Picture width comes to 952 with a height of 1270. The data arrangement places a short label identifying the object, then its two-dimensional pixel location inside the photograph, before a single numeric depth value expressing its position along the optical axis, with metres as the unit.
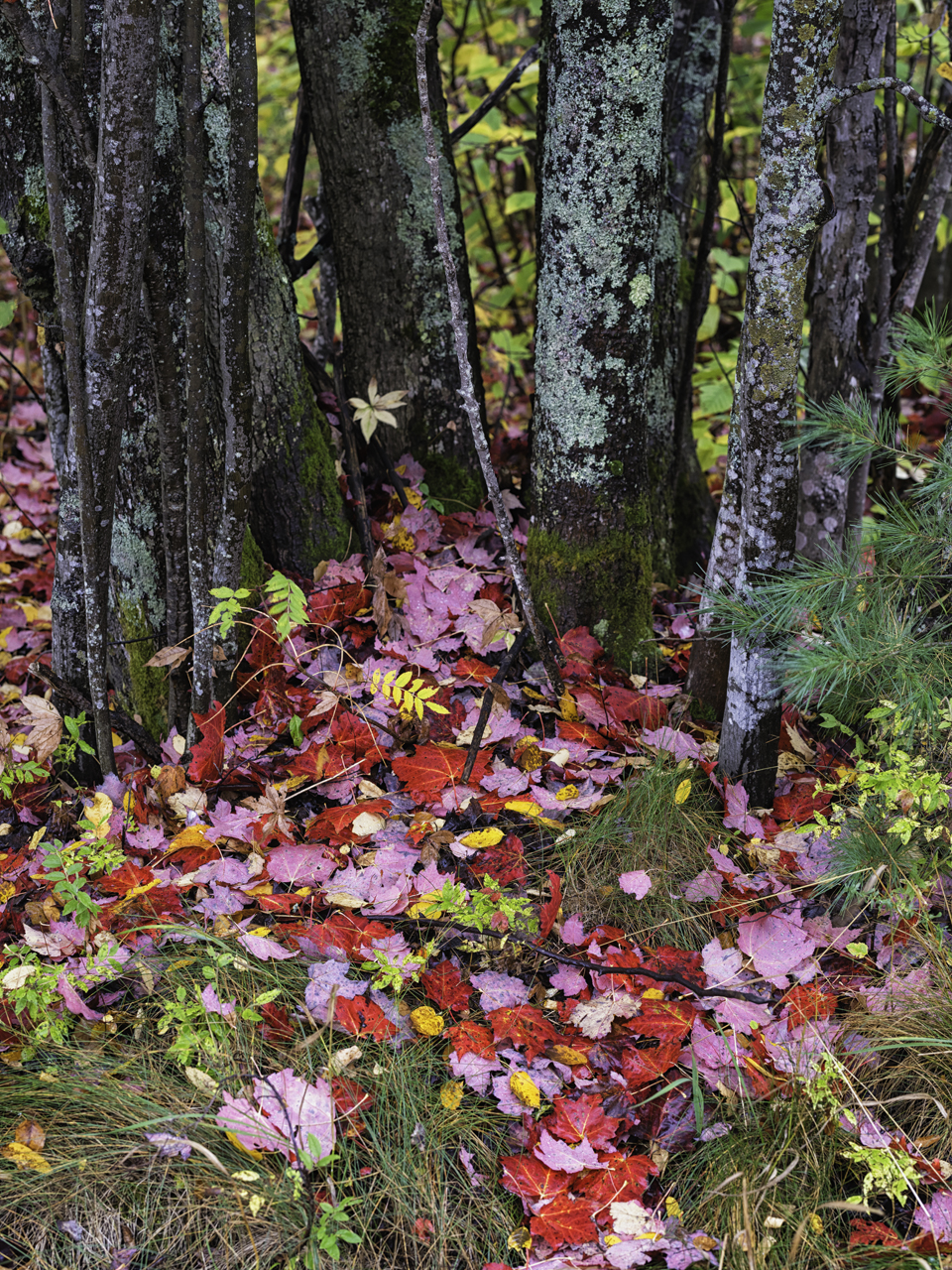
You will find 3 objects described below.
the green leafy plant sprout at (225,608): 2.20
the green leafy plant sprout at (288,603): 2.24
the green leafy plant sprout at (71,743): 2.41
